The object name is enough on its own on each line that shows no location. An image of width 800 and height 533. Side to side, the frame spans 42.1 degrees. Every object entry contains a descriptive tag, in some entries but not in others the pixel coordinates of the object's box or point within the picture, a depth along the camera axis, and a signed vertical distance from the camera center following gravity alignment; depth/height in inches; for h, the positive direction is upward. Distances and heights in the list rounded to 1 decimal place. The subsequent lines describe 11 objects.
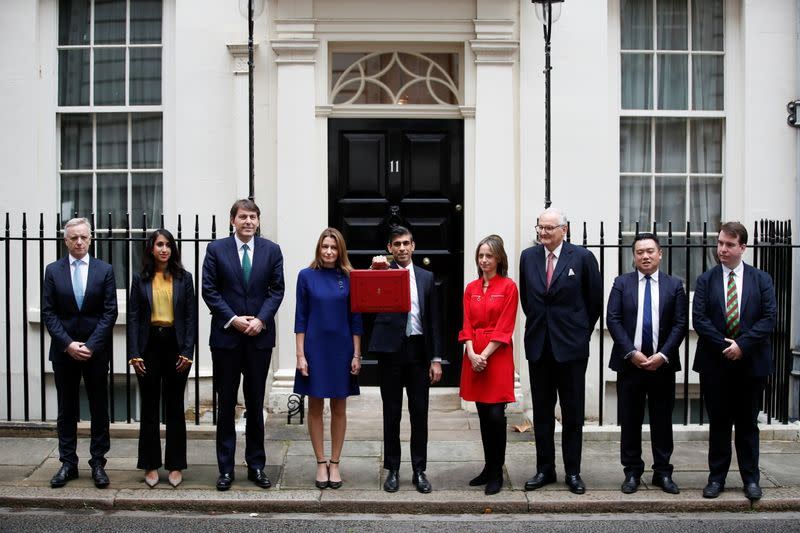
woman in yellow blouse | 283.4 -25.1
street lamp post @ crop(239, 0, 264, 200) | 355.9 +74.8
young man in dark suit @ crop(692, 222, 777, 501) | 280.4 -27.0
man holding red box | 285.1 -30.2
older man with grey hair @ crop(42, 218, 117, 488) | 286.8 -22.0
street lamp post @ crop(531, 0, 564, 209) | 349.7 +76.7
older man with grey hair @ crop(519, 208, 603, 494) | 285.9 -20.8
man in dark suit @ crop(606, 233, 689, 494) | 284.7 -26.9
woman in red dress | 283.1 -26.3
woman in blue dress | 285.9 -23.6
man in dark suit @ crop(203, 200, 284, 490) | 286.7 -19.6
